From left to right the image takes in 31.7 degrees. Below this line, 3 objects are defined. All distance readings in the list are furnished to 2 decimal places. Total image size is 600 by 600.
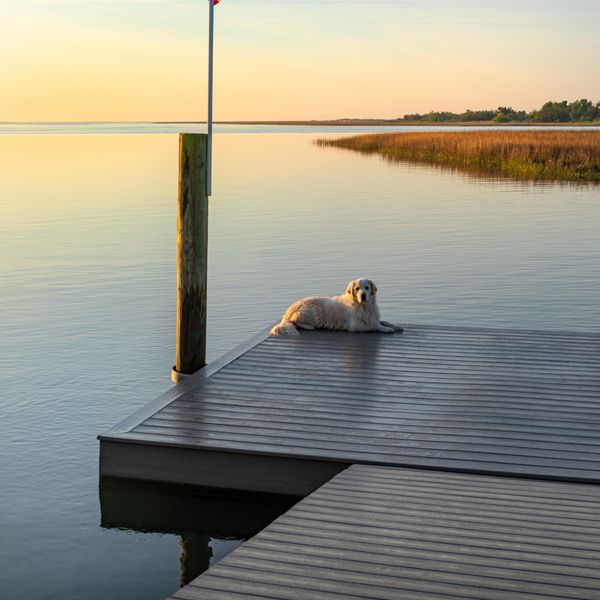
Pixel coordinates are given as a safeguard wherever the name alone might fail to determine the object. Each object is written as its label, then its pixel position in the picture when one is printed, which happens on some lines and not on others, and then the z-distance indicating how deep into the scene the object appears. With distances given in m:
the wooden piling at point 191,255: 9.65
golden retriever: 11.04
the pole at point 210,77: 9.78
